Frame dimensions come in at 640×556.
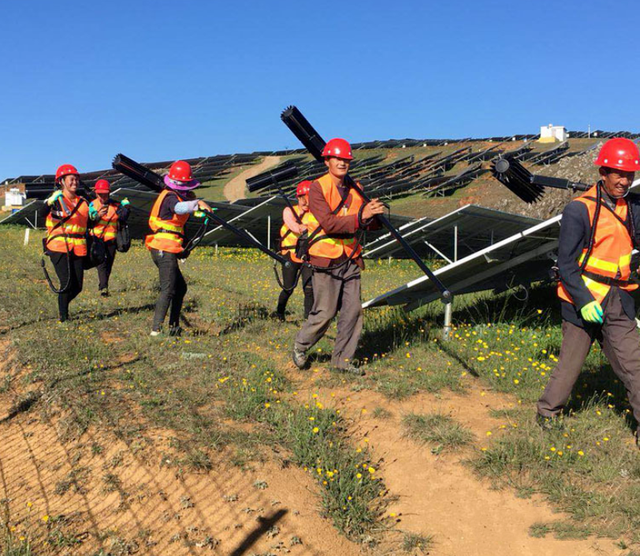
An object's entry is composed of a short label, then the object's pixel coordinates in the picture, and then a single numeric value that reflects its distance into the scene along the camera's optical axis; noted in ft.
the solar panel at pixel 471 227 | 37.04
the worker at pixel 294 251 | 27.37
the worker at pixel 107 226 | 36.17
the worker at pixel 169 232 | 24.97
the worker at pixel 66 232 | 28.25
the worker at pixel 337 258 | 19.03
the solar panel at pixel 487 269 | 22.94
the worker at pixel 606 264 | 14.02
